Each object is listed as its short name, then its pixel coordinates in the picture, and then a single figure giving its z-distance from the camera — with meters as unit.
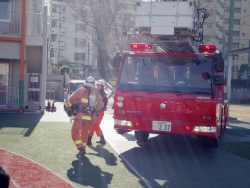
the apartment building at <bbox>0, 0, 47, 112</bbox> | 19.95
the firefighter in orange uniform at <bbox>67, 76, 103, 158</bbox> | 9.66
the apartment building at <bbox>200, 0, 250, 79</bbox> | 61.78
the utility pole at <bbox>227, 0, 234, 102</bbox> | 25.08
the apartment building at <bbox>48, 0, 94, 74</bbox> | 58.93
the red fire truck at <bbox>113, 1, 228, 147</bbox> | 10.01
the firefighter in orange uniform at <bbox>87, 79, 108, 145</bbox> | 11.43
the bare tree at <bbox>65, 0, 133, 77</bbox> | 40.54
